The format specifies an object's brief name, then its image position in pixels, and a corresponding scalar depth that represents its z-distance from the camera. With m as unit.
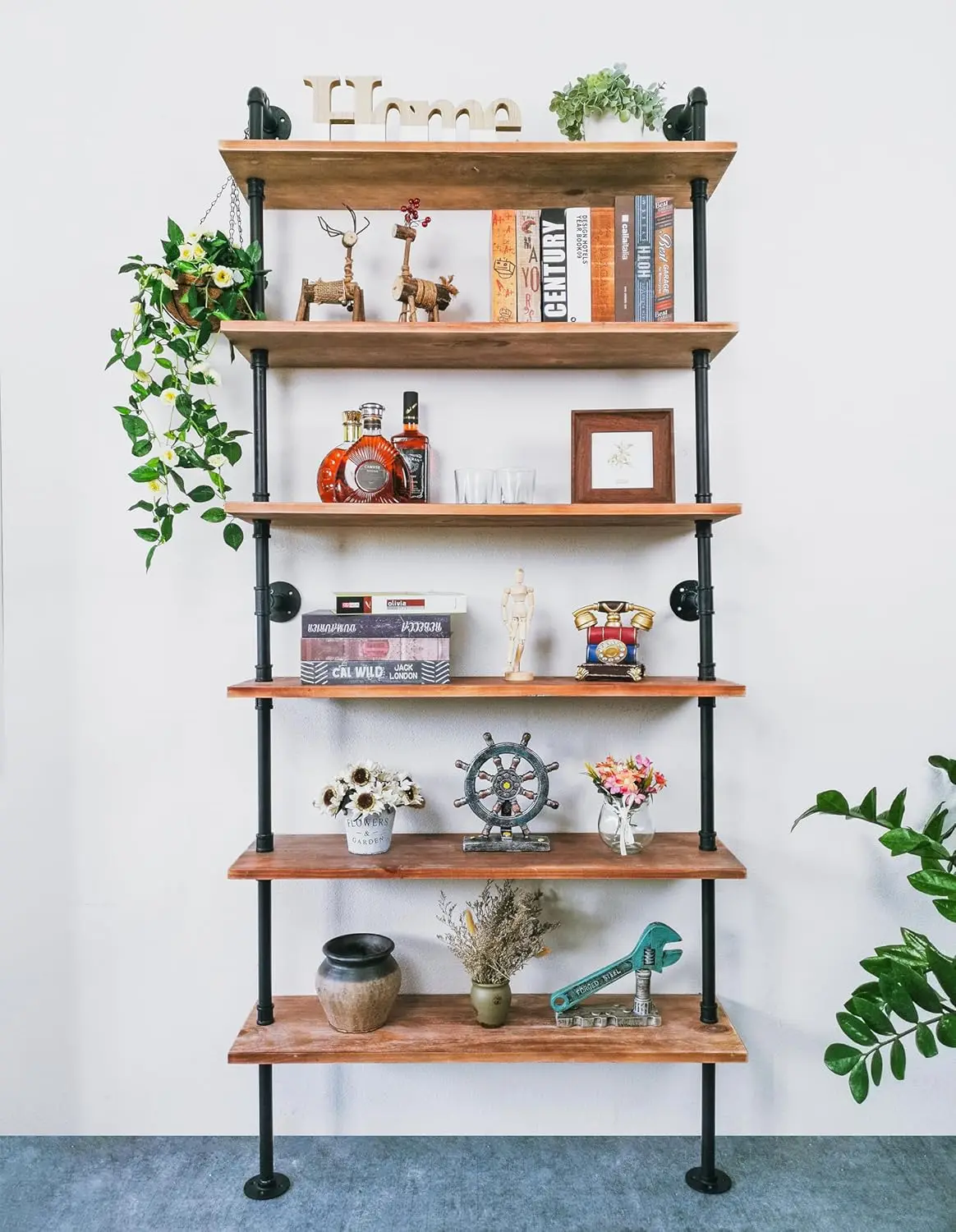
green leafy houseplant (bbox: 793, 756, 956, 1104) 1.54
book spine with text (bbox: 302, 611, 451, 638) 1.73
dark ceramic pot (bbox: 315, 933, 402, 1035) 1.72
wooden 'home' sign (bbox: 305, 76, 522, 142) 1.70
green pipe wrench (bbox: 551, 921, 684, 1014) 1.77
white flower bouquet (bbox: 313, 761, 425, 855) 1.76
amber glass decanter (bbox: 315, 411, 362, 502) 1.75
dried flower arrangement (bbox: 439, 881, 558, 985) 1.76
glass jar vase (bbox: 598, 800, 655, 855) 1.76
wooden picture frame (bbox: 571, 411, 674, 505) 1.77
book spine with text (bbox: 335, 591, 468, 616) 1.74
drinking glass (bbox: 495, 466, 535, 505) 1.72
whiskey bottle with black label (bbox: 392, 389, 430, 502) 1.77
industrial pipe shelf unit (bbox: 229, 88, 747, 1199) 1.68
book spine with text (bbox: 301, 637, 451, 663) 1.73
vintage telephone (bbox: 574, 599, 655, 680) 1.76
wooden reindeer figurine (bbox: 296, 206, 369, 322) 1.77
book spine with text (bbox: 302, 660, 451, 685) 1.72
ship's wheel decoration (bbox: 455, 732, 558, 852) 1.79
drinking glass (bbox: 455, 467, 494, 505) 1.72
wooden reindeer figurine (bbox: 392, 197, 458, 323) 1.76
